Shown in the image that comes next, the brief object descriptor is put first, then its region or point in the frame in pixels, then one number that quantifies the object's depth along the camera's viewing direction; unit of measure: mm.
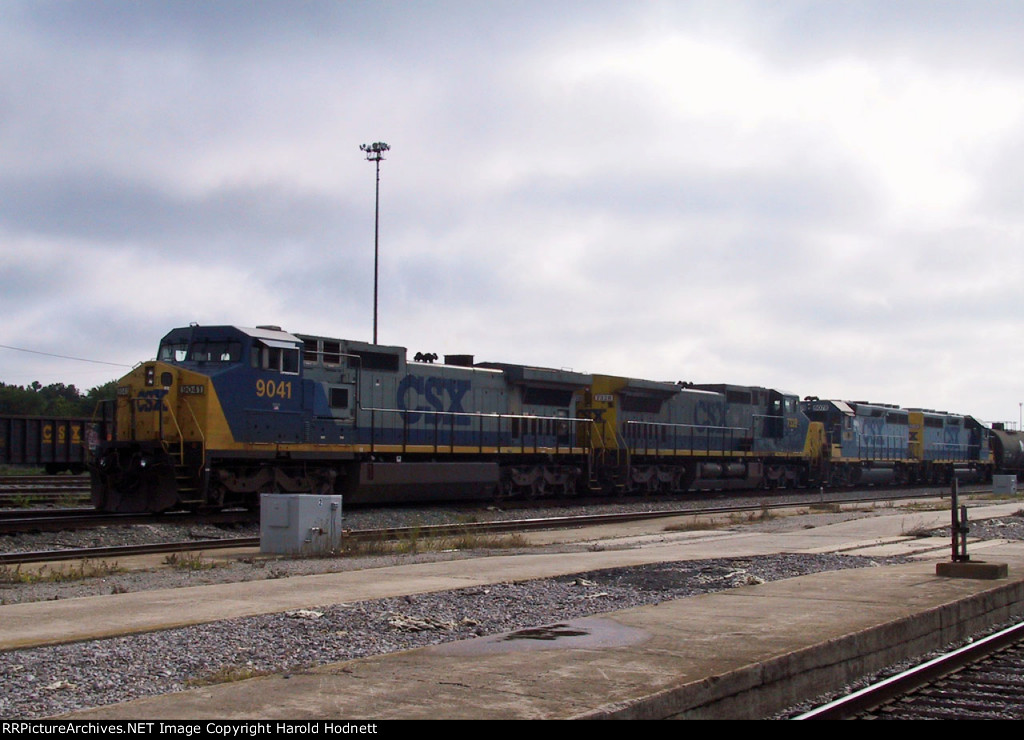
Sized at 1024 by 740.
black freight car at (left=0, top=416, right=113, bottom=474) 36312
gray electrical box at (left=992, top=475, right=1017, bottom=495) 38906
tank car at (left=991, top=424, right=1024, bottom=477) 59312
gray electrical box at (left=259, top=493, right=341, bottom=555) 15461
